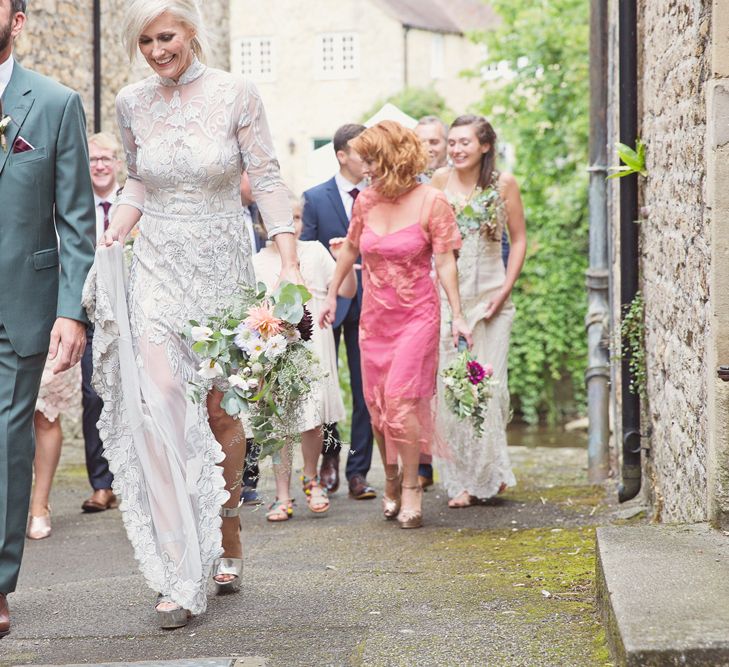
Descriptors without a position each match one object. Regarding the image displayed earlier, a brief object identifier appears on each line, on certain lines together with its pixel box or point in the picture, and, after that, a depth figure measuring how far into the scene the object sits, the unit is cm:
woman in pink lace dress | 689
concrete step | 325
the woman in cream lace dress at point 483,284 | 758
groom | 452
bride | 464
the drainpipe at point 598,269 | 890
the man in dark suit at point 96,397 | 786
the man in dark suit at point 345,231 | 823
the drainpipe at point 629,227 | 707
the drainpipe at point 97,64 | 1216
